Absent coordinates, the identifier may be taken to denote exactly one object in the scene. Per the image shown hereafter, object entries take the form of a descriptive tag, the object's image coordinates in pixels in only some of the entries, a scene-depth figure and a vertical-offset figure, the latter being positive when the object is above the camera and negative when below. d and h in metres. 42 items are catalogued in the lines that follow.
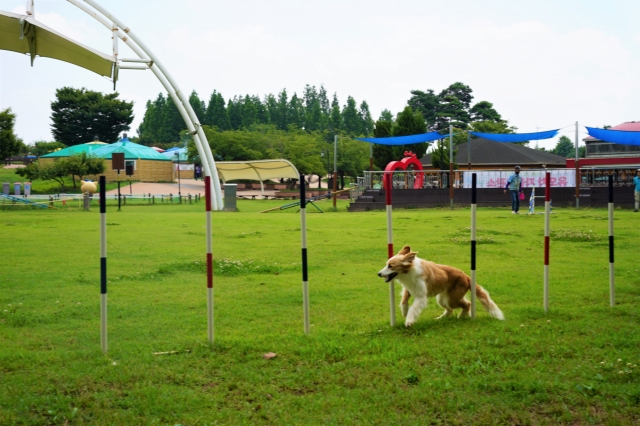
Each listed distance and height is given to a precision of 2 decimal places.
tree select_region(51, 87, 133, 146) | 81.44 +10.16
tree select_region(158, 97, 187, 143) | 115.31 +12.23
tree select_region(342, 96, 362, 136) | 102.06 +11.48
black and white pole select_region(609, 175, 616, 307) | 7.39 -0.76
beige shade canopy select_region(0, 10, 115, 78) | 21.72 +5.63
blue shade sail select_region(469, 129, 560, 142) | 33.44 +2.83
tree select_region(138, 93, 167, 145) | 116.31 +13.02
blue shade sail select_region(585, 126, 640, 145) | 30.66 +2.50
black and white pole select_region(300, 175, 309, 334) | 6.20 -0.69
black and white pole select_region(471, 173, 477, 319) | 6.64 -0.68
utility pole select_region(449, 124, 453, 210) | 31.92 +0.47
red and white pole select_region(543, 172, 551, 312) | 7.03 -0.79
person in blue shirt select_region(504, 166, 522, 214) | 25.08 -0.01
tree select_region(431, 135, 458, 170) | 53.28 +2.64
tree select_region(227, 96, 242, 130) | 104.31 +12.48
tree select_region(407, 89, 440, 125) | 75.94 +10.34
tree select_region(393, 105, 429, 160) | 59.41 +5.75
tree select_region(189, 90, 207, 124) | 112.71 +15.70
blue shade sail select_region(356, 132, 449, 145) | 36.00 +2.90
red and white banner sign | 32.91 +0.52
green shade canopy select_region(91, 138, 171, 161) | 70.25 +4.61
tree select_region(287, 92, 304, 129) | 109.82 +14.02
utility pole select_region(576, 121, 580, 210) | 30.42 -0.01
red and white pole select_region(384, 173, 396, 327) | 6.53 -0.58
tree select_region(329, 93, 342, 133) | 98.75 +11.03
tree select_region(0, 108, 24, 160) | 47.09 +4.26
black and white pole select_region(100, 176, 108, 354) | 5.71 -0.65
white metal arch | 29.58 +5.61
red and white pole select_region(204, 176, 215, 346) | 6.02 -0.74
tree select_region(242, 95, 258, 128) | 102.90 +12.65
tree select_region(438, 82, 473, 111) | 75.56 +11.54
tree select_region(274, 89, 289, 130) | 113.19 +13.41
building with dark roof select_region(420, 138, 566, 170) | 54.44 +2.80
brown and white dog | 6.49 -1.04
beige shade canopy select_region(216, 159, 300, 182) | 49.50 +1.69
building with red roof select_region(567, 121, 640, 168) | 50.84 +2.81
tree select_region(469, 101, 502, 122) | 73.94 +8.95
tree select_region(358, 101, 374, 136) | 104.38 +12.29
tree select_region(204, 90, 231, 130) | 101.50 +12.53
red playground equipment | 34.66 +1.45
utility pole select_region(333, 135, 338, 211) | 32.89 +0.05
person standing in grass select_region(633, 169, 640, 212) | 25.66 -0.18
